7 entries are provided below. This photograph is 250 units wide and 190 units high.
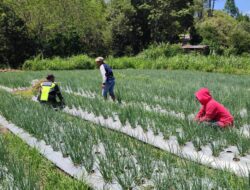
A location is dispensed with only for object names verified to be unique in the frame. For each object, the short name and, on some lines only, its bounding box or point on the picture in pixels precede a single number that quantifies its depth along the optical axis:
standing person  8.26
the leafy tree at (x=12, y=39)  24.58
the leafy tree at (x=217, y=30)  34.59
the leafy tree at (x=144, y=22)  33.22
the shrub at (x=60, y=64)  22.28
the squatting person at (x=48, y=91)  7.50
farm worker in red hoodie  5.22
